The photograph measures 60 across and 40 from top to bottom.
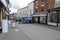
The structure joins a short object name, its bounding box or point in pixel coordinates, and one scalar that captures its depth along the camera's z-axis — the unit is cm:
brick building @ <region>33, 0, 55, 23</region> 1278
